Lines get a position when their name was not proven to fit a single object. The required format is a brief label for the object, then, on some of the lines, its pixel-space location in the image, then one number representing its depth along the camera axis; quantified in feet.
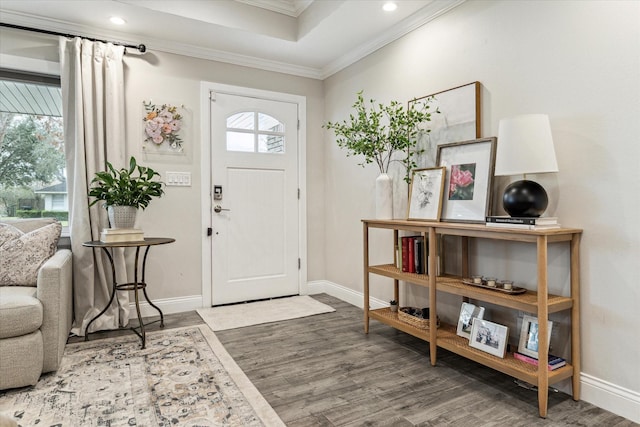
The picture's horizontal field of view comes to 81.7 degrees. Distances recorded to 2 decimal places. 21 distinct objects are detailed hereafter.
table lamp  6.07
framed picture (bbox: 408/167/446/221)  8.34
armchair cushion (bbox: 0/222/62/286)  7.98
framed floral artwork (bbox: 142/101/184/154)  10.93
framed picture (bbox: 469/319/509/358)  6.58
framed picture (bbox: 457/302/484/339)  7.49
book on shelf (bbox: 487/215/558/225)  6.03
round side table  8.43
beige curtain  9.55
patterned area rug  5.69
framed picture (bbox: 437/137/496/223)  7.43
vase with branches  9.29
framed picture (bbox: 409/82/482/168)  8.05
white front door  12.02
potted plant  8.67
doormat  10.43
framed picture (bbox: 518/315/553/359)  6.39
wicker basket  8.27
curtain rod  9.38
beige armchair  6.42
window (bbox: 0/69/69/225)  9.91
